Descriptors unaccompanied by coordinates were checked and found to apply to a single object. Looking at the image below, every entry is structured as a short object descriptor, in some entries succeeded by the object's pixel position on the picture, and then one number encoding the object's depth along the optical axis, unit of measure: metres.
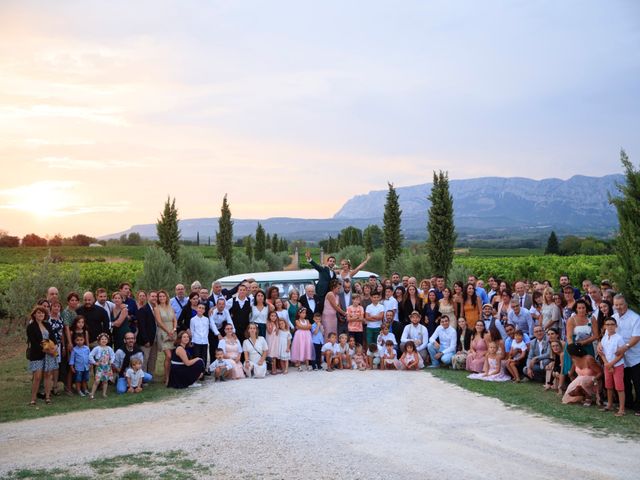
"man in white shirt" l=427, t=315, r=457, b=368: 14.41
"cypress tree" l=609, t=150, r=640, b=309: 11.40
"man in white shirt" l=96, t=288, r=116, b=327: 13.08
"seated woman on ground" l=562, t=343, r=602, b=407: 10.94
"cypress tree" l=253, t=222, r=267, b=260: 50.34
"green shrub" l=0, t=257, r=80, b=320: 19.64
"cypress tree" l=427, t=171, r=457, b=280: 25.83
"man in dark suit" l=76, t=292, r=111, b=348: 12.59
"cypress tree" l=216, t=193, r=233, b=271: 37.38
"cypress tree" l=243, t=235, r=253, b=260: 50.91
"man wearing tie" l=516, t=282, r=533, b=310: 14.35
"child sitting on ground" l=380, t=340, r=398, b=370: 14.38
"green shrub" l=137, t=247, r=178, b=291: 24.62
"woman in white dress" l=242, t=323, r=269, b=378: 13.55
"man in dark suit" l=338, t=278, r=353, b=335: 15.01
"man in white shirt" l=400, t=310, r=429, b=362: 14.59
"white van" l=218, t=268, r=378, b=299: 17.56
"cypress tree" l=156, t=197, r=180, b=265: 27.38
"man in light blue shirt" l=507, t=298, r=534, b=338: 13.71
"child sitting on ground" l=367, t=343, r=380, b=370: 14.63
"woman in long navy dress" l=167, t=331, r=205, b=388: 12.58
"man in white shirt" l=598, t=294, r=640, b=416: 10.40
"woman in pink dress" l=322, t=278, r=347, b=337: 14.88
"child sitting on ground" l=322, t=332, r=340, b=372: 14.33
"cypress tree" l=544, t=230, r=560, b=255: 83.94
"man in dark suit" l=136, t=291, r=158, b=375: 13.02
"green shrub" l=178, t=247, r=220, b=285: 31.16
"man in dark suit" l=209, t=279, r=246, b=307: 14.16
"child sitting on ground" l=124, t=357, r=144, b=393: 12.32
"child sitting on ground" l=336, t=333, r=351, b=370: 14.38
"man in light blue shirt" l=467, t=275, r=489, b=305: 14.94
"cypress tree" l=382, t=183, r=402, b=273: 34.28
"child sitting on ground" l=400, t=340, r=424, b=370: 14.20
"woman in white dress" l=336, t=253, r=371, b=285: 15.27
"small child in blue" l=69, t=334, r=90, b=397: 11.99
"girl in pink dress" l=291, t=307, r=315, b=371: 14.22
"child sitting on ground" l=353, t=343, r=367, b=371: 14.40
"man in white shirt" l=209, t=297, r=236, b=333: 13.74
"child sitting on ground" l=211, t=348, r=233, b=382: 13.21
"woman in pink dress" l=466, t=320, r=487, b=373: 13.73
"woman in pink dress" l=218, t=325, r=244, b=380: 13.39
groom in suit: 15.19
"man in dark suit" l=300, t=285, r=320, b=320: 15.00
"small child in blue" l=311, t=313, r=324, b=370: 14.38
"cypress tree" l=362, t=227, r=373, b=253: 50.42
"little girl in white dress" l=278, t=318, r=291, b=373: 13.99
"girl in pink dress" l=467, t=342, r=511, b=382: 13.18
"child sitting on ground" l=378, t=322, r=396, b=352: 14.48
